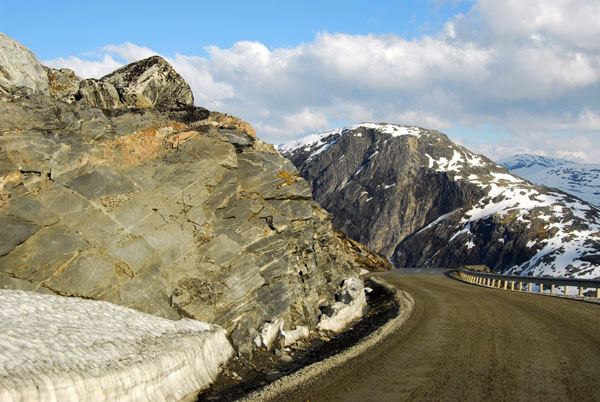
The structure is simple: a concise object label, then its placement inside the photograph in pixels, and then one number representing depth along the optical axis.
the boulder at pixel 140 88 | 14.55
